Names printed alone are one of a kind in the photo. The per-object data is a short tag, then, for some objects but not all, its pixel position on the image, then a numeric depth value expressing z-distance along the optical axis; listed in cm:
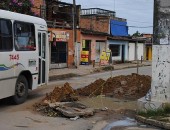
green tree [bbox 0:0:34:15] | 2096
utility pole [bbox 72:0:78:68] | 3159
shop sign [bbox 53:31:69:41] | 3143
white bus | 1159
